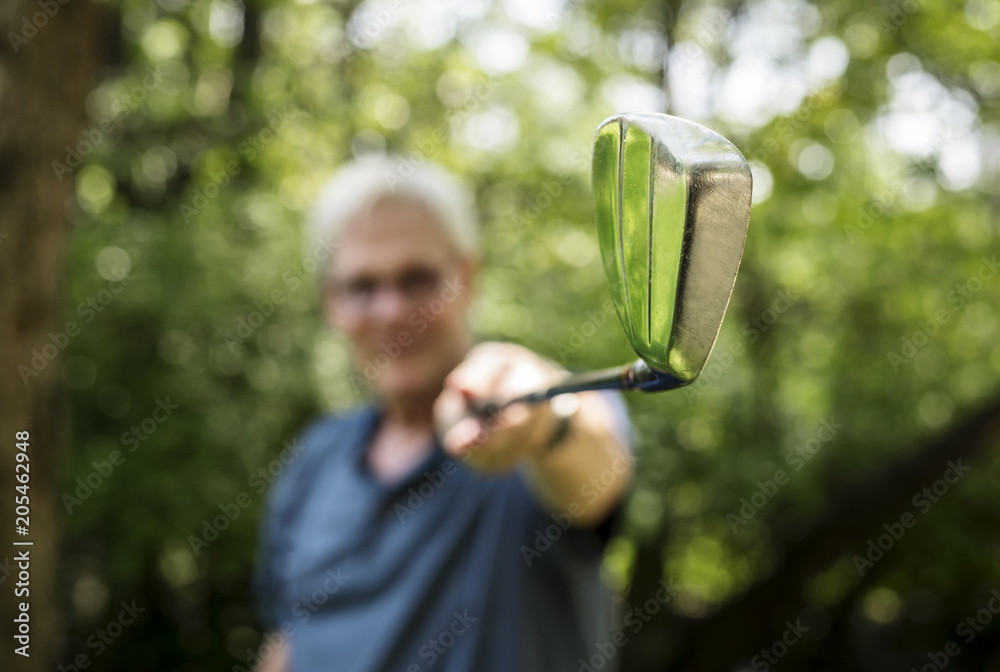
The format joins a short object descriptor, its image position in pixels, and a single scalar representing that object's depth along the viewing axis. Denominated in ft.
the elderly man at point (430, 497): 6.66
